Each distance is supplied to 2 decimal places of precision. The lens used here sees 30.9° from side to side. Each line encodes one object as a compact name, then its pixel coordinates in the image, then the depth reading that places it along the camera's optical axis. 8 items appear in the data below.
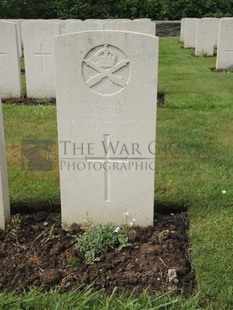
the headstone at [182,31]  17.75
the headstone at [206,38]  13.18
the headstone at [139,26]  7.75
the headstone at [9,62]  7.13
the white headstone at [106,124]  2.84
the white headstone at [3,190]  3.09
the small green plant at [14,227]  3.21
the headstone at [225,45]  10.01
